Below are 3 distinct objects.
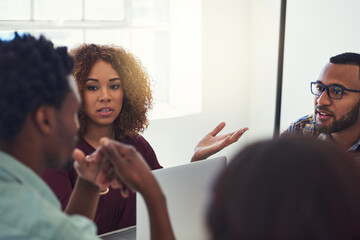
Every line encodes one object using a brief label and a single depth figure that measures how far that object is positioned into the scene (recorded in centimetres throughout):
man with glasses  249
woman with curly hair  201
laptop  150
